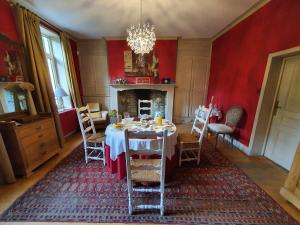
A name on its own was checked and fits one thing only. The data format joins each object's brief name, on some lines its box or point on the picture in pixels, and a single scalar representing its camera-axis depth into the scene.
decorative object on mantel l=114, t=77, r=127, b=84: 4.36
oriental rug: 1.42
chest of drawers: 1.86
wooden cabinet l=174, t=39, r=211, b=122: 4.33
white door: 2.11
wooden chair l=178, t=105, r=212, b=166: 2.21
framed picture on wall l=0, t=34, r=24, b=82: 2.12
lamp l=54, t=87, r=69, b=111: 3.28
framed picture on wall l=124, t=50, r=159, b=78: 4.31
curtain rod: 2.29
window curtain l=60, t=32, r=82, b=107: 3.58
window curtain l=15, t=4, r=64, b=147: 2.43
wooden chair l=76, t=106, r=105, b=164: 2.27
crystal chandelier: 2.42
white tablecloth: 1.61
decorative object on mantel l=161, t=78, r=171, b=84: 4.39
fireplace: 4.44
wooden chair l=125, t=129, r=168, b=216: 1.17
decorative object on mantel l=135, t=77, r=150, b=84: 4.43
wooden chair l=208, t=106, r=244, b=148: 2.85
